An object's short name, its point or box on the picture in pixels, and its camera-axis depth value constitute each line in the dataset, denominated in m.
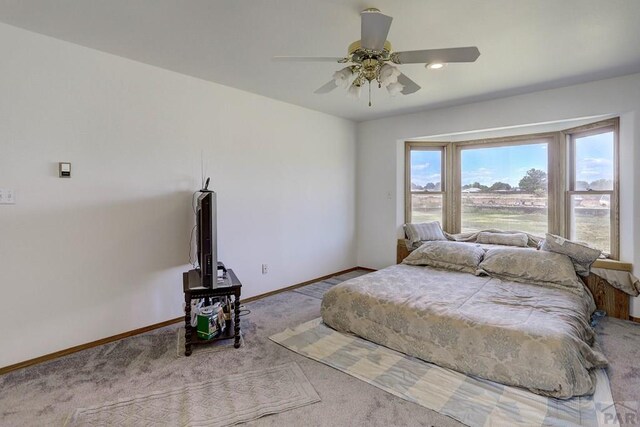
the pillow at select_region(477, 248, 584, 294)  2.99
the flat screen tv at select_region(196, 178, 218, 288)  2.46
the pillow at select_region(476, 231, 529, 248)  4.04
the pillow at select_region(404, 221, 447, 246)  4.62
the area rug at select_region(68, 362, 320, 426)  1.81
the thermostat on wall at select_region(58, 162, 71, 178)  2.51
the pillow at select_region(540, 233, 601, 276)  3.14
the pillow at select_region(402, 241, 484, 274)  3.57
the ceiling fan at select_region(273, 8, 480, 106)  1.74
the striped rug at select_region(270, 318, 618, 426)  1.80
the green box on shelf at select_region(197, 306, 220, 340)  2.64
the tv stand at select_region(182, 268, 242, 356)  2.52
